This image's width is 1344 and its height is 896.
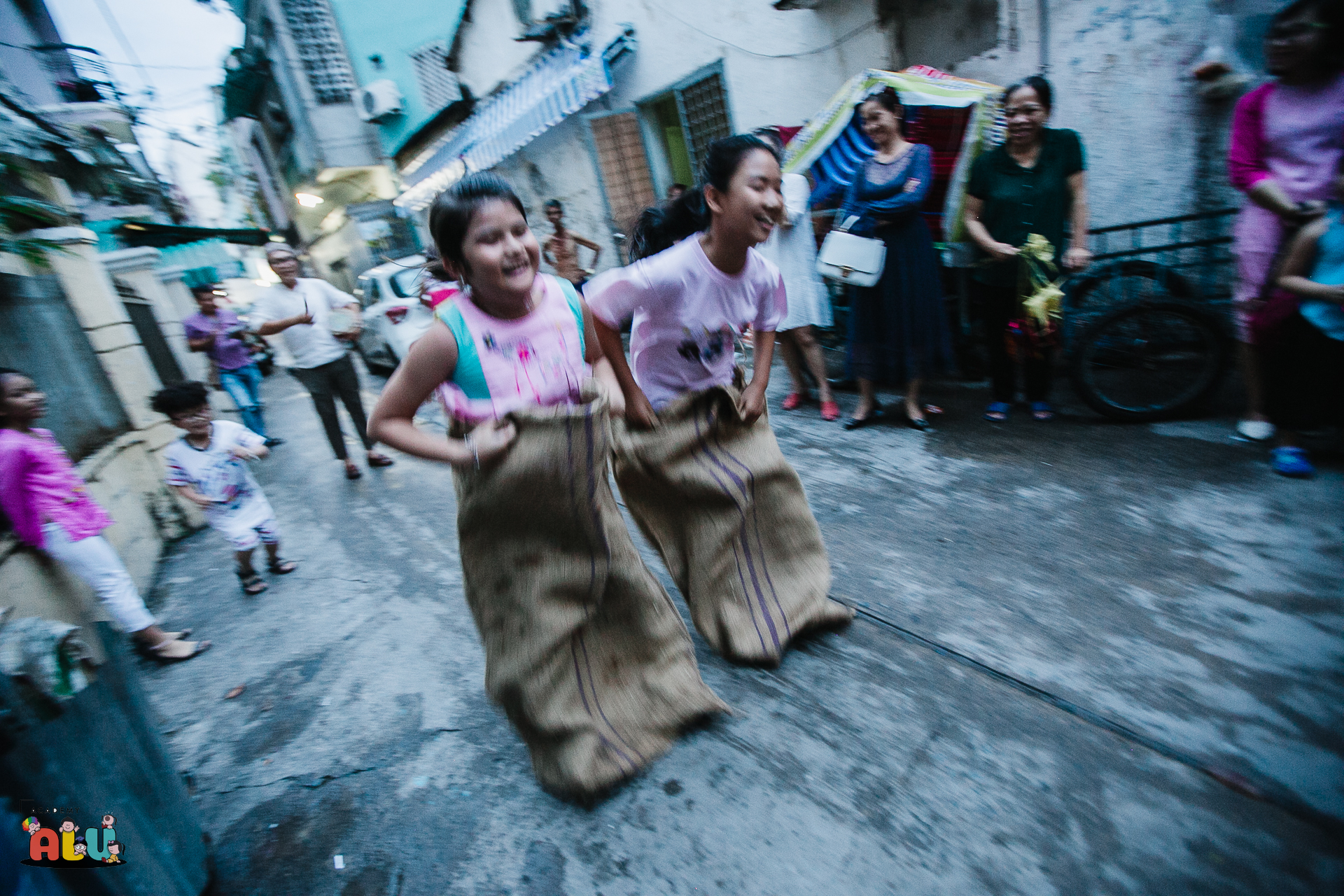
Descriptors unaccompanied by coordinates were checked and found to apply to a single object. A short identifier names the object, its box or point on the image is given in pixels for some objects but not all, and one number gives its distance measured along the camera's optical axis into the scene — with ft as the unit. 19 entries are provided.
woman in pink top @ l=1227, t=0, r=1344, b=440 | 8.32
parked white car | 26.14
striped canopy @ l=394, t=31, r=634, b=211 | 26.81
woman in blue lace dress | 11.50
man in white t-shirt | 15.12
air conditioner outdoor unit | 51.96
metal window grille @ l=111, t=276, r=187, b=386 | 20.02
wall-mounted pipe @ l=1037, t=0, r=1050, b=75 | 13.65
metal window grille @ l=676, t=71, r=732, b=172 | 23.52
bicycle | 10.66
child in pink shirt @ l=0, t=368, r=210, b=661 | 8.31
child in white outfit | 10.81
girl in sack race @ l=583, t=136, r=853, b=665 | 6.25
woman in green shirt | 10.73
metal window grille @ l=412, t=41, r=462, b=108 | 45.45
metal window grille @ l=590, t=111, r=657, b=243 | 28.14
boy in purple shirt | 18.94
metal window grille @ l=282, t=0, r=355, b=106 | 57.11
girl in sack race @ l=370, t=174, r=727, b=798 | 4.87
